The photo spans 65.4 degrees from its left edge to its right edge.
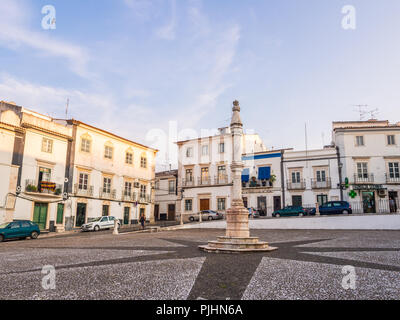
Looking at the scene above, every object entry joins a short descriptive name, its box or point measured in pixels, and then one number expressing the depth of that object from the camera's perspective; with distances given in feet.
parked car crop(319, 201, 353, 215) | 87.66
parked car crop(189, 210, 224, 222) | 109.19
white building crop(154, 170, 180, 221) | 133.49
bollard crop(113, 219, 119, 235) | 69.58
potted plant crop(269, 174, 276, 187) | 112.27
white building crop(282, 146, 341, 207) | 103.86
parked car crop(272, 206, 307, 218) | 92.32
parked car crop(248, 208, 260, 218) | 97.35
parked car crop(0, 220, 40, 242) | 57.43
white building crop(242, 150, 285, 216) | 111.96
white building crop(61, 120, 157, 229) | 93.25
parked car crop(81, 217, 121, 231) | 83.20
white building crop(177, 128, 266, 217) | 120.37
